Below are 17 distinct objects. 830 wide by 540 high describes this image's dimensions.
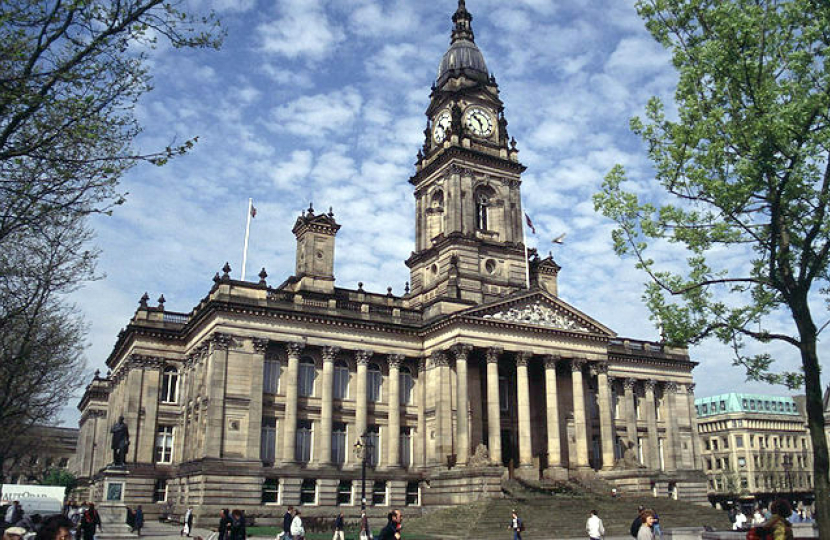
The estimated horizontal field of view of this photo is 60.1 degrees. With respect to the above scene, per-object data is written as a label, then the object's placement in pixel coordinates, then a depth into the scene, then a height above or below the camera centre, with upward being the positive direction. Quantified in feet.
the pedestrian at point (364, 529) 104.20 -9.67
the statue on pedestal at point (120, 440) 111.88 +3.23
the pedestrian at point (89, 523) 84.43 -7.14
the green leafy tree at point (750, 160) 67.56 +28.58
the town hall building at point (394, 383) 155.12 +18.18
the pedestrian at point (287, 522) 101.09 -8.38
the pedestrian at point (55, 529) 27.45 -2.57
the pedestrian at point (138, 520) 112.98 -9.06
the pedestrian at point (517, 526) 109.70 -9.86
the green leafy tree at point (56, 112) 48.42 +23.94
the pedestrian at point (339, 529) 105.50 -10.26
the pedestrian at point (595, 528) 84.43 -7.64
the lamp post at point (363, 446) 120.92 +2.45
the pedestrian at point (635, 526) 76.80 -7.02
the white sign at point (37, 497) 161.38 -8.04
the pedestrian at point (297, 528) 95.70 -8.71
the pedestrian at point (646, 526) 55.16 -4.98
